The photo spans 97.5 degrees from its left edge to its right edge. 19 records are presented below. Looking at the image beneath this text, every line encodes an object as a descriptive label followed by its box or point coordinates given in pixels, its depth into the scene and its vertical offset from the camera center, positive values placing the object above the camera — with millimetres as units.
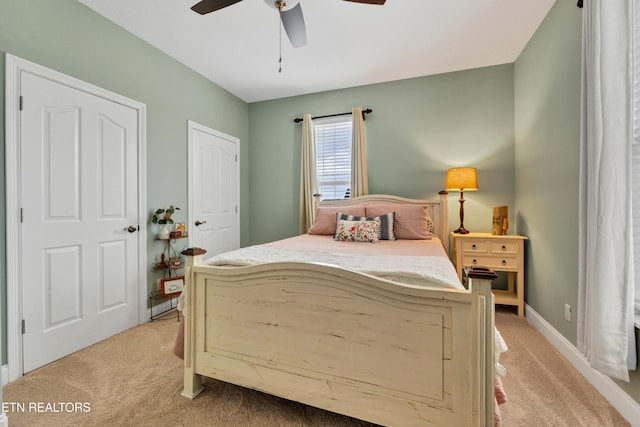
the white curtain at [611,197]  1348 +67
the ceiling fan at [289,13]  1676 +1268
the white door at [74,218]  1840 -67
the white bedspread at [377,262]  1224 -282
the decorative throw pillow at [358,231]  2586 -204
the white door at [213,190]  3199 +238
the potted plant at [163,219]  2684 -94
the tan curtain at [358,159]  3482 +633
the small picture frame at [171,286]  2594 -723
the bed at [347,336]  1062 -562
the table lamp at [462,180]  2898 +308
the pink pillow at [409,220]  2754 -104
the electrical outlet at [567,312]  1938 -717
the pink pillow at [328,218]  3037 -95
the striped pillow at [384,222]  2729 -123
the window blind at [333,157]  3684 +708
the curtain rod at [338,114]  3510 +1239
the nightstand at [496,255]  2680 -442
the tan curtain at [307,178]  3738 +421
